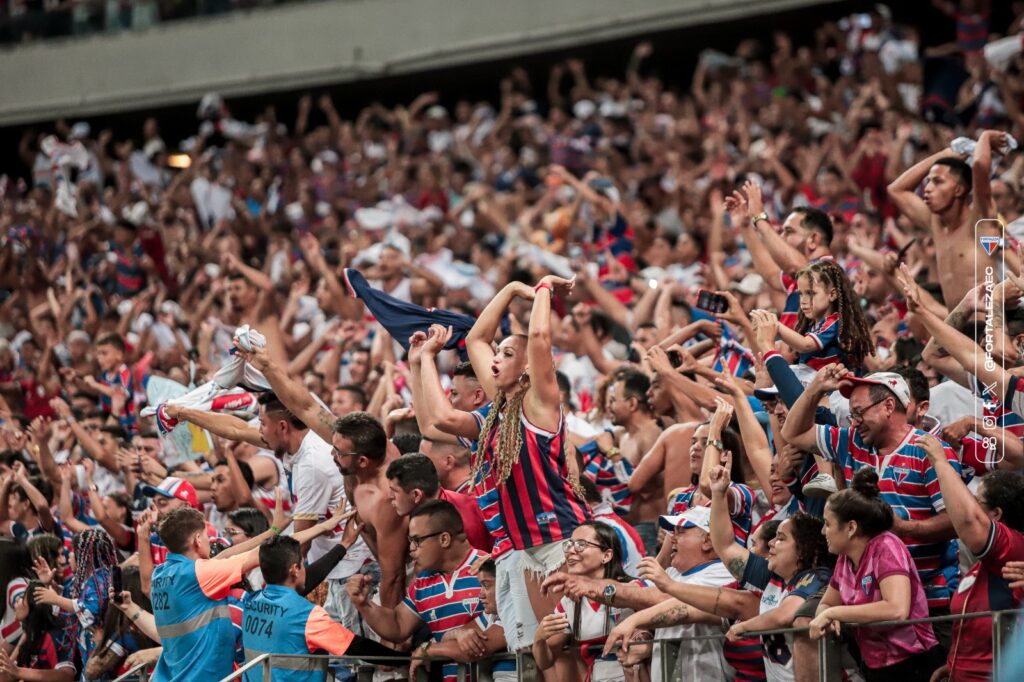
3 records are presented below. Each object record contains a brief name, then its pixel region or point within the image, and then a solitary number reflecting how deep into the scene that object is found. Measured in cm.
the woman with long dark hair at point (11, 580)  1761
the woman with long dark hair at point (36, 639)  1725
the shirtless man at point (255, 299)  2362
